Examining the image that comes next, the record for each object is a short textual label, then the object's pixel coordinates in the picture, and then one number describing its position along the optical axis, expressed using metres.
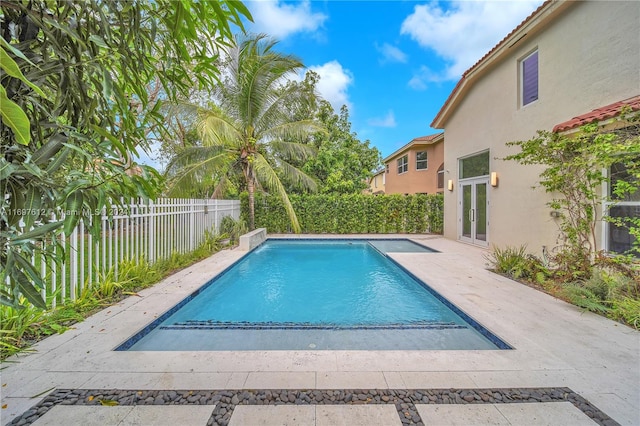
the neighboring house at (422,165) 19.97
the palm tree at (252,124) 10.88
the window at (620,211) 5.45
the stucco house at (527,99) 5.87
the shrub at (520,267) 6.24
